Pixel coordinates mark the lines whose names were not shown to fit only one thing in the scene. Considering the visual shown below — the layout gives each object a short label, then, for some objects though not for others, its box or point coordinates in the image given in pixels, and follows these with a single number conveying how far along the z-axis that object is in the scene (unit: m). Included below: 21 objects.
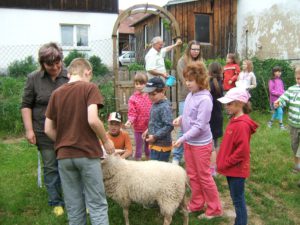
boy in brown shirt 3.07
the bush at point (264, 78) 11.02
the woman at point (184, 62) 5.34
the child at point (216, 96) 5.14
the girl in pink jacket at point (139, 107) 5.09
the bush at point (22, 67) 15.02
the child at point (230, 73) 9.48
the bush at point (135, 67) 11.42
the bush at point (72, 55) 17.36
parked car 20.58
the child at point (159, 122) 4.27
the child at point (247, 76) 9.44
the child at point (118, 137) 4.62
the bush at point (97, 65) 16.70
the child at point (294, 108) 5.36
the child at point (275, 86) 9.36
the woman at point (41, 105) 4.01
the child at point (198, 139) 3.94
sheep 3.79
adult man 7.01
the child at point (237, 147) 3.53
